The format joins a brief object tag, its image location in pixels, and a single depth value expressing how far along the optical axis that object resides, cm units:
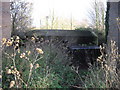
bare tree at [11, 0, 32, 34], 472
